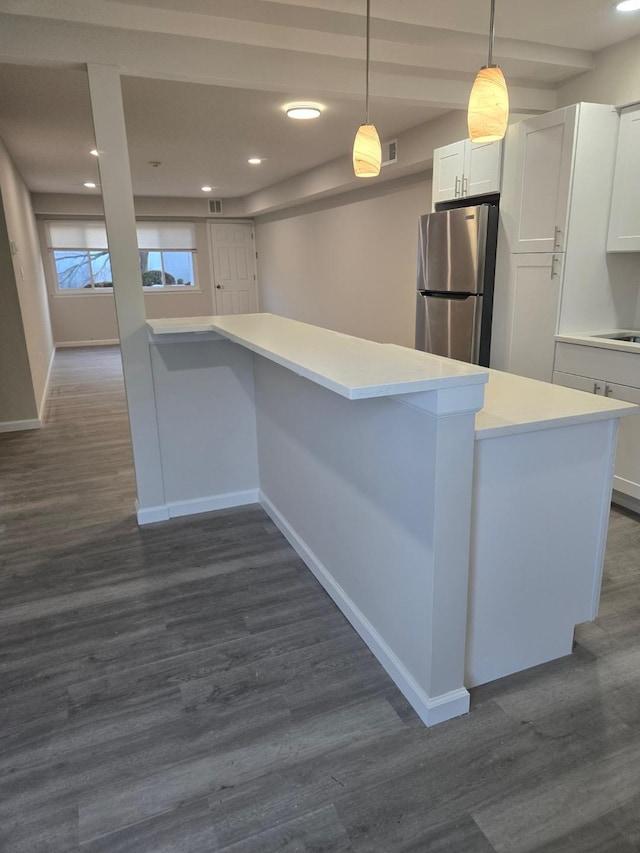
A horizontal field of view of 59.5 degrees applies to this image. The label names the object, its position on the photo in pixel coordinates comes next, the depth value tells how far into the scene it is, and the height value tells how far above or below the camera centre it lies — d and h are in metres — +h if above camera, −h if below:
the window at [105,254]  9.27 +0.37
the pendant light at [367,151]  2.45 +0.51
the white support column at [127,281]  2.54 -0.02
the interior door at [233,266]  9.88 +0.14
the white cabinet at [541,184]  3.04 +0.46
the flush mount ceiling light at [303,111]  4.03 +1.14
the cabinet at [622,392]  2.82 -0.63
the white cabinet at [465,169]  3.50 +0.63
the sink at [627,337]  3.19 -0.39
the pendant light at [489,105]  1.85 +0.53
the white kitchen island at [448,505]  1.49 -0.72
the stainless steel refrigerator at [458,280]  3.58 -0.07
